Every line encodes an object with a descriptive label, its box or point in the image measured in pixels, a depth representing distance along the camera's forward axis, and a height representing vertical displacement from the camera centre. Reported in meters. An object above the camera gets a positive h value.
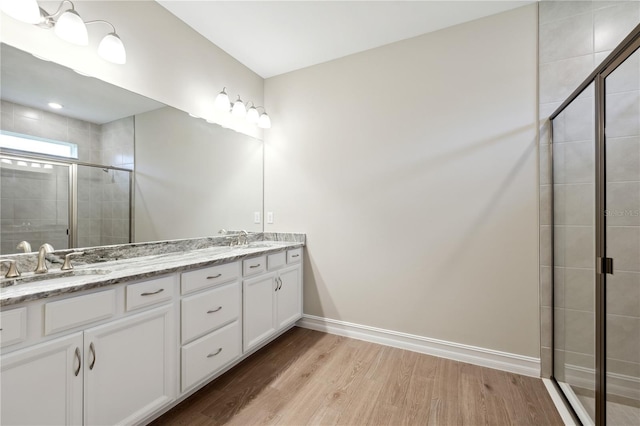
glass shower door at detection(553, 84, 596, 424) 1.49 -0.24
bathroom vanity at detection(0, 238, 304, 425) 1.05 -0.60
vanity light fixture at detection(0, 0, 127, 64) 1.30 +0.97
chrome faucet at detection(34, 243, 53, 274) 1.39 -0.24
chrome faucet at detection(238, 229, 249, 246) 2.69 -0.25
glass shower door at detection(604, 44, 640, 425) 1.27 -0.18
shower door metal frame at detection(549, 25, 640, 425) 1.30 -0.12
